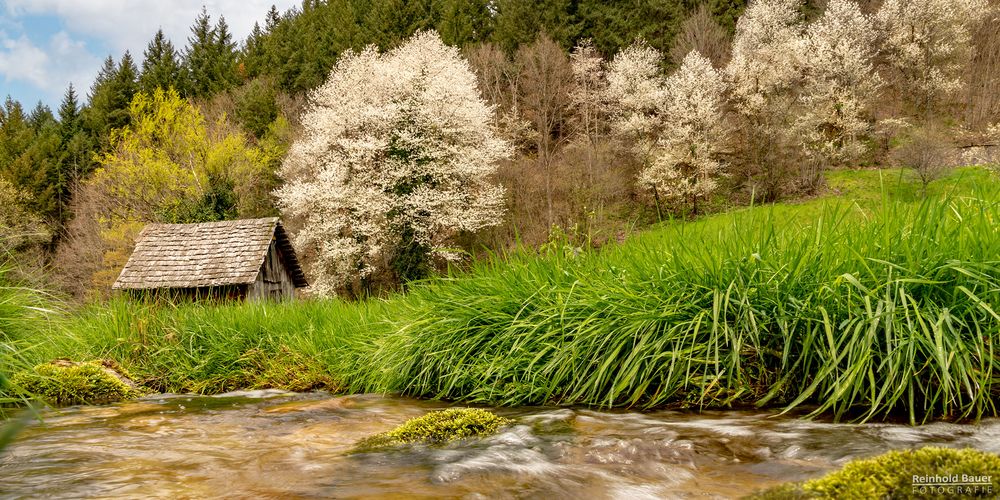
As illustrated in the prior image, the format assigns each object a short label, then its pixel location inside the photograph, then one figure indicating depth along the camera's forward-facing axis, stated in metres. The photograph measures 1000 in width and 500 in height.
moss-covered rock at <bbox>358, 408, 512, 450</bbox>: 3.34
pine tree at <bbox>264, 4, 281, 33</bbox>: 70.25
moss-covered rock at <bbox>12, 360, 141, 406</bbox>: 6.34
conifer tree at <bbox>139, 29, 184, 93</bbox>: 55.66
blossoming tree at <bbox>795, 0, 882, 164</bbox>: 35.75
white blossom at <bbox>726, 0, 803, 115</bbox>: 39.78
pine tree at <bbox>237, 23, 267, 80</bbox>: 60.81
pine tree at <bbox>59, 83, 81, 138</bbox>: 54.81
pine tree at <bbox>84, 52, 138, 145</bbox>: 52.41
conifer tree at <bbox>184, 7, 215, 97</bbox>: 58.87
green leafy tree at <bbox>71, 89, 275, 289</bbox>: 31.17
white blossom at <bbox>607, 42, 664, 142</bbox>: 40.69
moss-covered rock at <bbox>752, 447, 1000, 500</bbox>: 1.72
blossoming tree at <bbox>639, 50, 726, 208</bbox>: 37.28
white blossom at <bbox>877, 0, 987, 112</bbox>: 37.25
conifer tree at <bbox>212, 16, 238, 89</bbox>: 58.03
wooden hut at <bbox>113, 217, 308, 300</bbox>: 21.86
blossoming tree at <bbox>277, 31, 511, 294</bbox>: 28.17
